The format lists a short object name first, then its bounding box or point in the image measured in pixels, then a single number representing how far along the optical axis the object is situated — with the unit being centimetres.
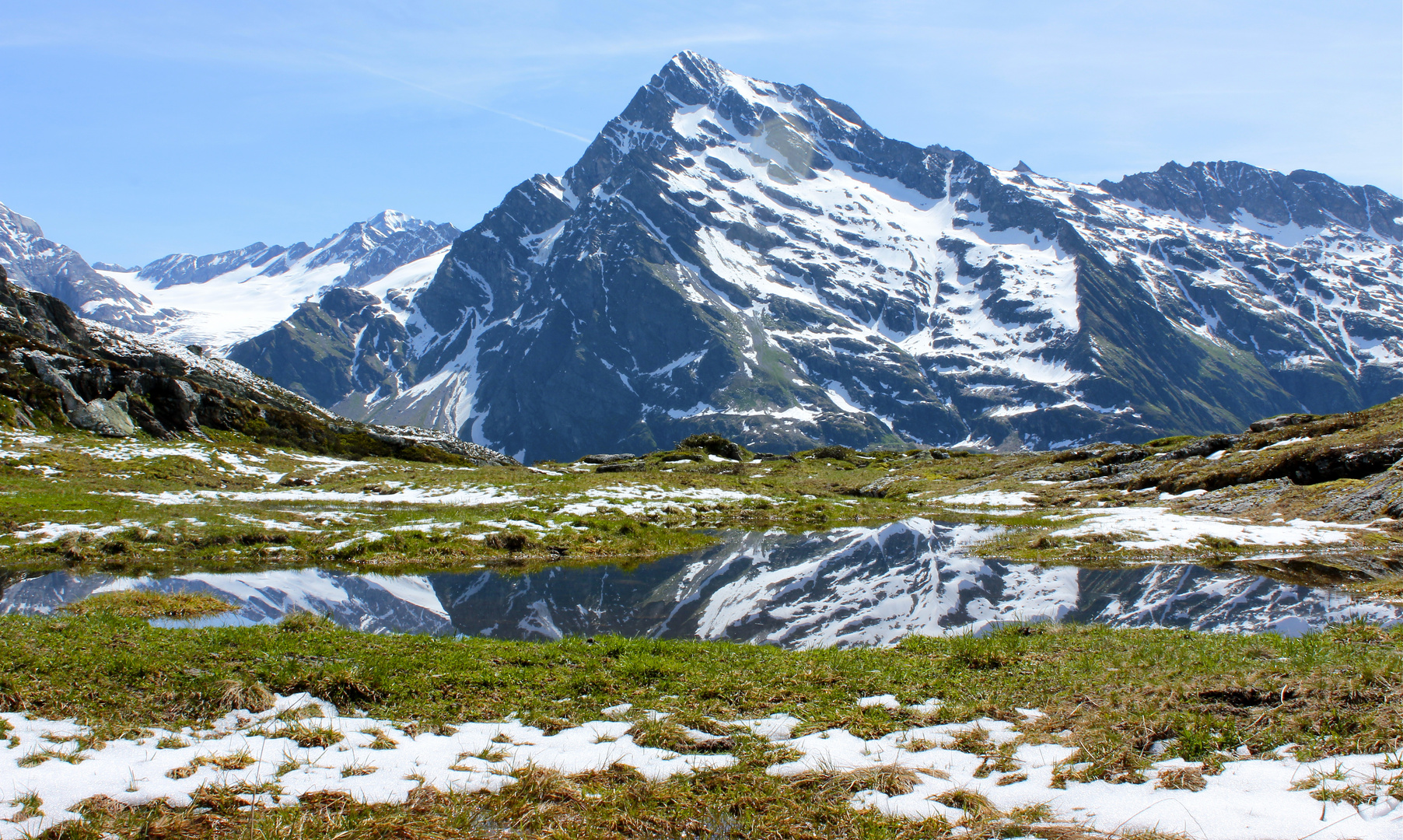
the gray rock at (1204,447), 6831
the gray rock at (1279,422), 7156
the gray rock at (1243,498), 4497
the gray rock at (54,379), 7050
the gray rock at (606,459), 10994
